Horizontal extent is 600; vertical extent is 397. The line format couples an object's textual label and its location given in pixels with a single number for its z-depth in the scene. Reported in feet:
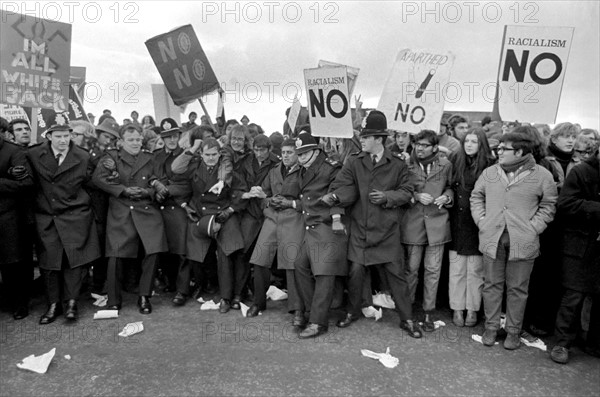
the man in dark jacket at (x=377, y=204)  16.87
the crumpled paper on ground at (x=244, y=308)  18.91
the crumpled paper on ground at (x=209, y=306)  19.60
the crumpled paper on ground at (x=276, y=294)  20.74
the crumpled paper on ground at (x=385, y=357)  14.51
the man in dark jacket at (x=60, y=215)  17.84
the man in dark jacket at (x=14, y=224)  17.12
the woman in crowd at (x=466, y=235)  17.16
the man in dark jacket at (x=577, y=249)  14.59
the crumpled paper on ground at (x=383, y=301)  19.44
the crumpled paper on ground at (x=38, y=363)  14.05
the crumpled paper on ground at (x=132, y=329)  16.85
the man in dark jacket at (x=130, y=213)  18.90
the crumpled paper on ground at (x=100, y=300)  19.70
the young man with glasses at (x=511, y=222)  15.30
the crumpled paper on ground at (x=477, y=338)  16.34
